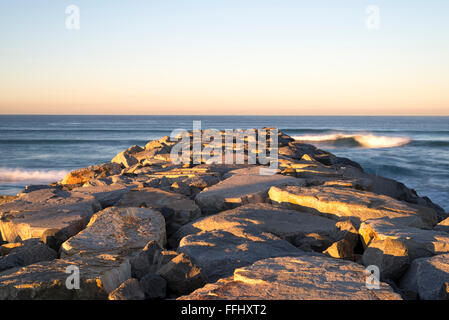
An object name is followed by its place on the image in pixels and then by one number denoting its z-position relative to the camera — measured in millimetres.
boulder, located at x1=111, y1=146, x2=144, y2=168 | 7708
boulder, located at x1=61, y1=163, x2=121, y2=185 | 6016
